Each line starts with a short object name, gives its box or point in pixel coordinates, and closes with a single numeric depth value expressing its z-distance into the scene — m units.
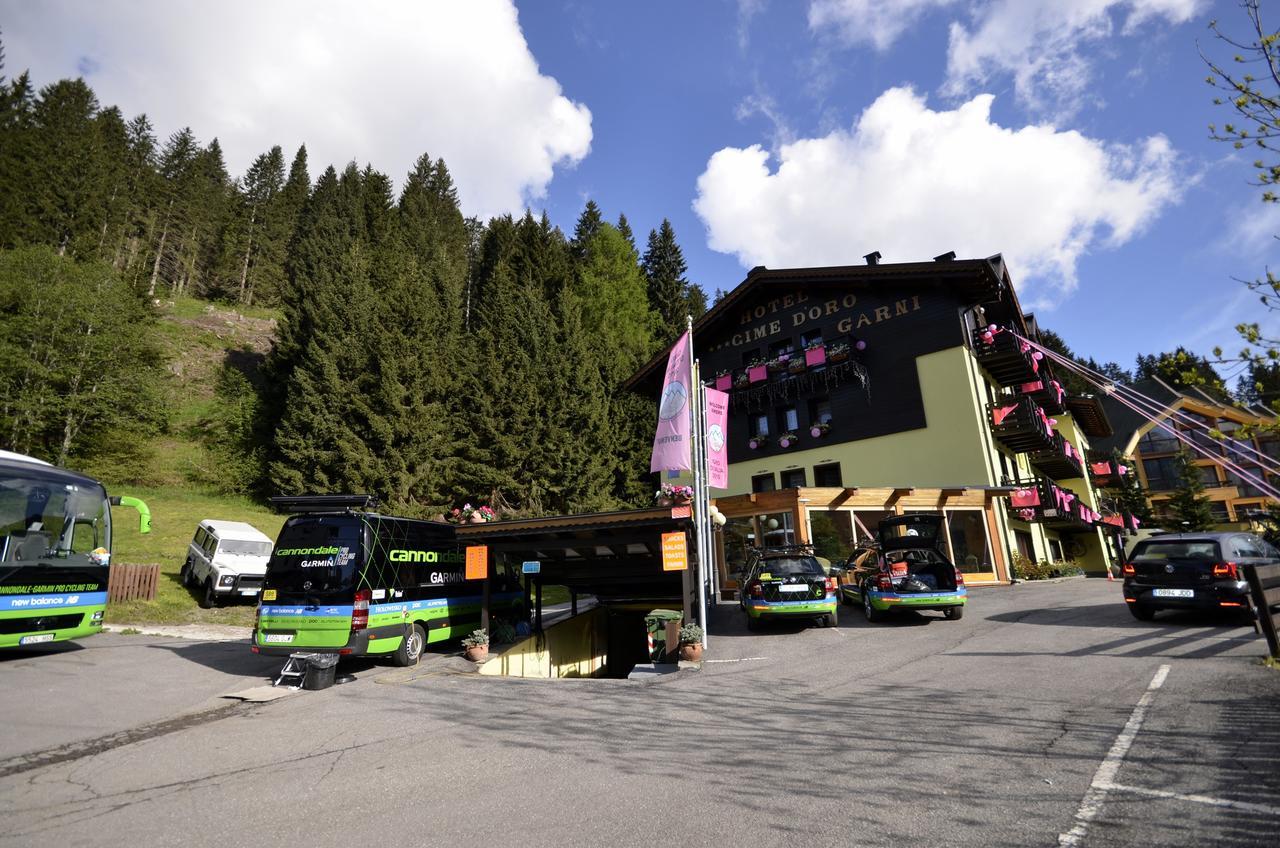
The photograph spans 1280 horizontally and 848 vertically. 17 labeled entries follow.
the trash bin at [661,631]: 11.73
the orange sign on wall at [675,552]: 11.26
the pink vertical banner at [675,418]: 12.78
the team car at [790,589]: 12.82
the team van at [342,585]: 10.05
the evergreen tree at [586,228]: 50.97
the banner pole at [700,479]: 12.05
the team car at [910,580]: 13.17
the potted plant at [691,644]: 10.95
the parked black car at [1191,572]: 9.95
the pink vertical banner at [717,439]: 13.63
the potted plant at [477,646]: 12.15
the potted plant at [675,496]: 12.60
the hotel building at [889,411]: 20.70
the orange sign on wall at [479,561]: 12.70
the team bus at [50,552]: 10.29
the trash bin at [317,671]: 9.55
